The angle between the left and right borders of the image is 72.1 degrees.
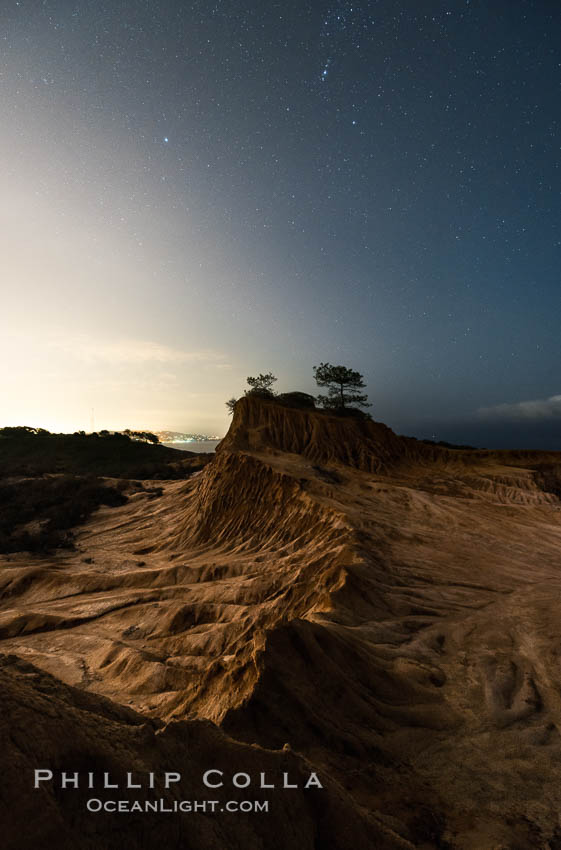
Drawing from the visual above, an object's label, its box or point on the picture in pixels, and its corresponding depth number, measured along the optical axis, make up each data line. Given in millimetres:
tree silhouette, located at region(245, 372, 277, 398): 36062
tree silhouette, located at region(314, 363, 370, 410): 34219
